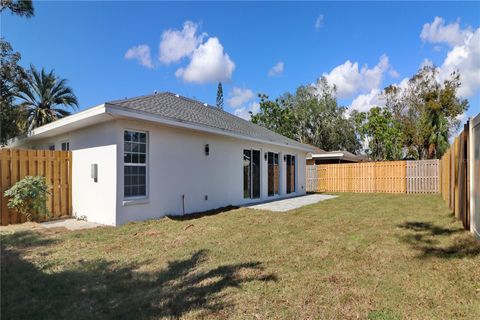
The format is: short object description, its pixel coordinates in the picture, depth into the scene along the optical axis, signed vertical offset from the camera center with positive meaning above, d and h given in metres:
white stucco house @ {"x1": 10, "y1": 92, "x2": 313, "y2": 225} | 7.86 +0.22
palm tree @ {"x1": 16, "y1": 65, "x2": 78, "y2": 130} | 20.43 +4.68
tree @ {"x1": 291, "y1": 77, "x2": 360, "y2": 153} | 35.91 +5.32
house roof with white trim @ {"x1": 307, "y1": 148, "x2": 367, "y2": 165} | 24.27 +0.36
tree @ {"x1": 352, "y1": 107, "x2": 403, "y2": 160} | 28.72 +2.81
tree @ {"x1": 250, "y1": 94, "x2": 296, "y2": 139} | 35.62 +5.53
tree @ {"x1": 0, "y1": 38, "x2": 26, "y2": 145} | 15.04 +4.24
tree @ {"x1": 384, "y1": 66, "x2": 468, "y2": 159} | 26.94 +5.50
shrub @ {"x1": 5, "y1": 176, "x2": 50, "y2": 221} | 7.72 -0.81
